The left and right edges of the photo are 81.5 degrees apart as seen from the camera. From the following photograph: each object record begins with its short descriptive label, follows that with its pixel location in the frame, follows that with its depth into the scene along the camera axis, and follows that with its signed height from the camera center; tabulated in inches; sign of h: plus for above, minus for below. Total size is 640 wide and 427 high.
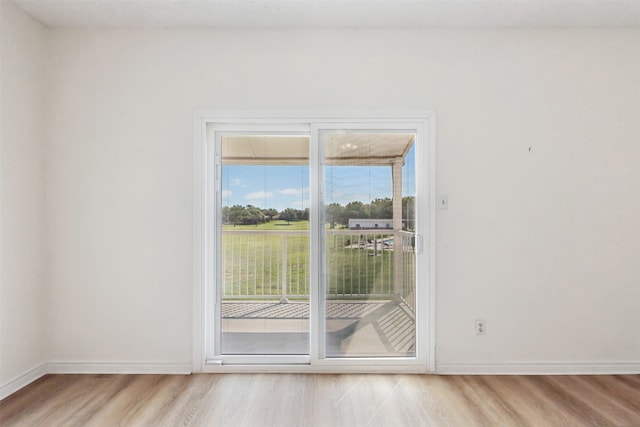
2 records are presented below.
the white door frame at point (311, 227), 112.6 -5.7
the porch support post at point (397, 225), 117.0 -3.4
